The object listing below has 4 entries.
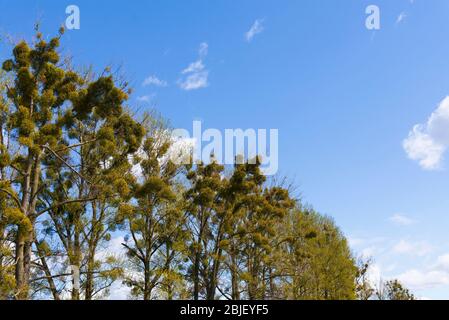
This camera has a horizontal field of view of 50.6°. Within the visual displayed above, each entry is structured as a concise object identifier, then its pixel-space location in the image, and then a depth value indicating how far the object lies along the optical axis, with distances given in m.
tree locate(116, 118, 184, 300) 23.77
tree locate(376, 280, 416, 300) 61.95
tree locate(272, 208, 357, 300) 35.38
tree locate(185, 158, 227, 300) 26.11
